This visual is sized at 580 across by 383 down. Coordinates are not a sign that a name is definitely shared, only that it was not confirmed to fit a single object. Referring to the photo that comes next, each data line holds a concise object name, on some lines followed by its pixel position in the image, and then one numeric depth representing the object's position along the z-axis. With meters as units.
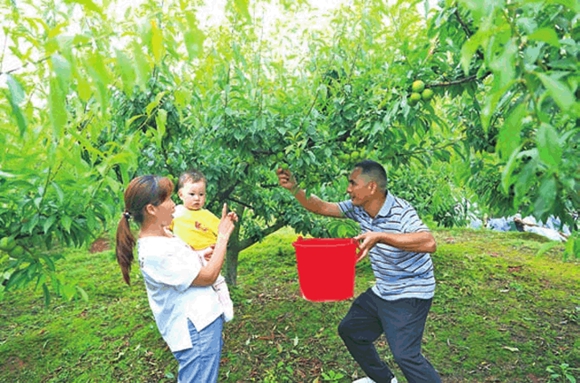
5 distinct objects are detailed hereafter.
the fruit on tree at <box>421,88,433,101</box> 2.22
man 2.63
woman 2.14
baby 2.80
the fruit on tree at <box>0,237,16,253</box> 2.04
